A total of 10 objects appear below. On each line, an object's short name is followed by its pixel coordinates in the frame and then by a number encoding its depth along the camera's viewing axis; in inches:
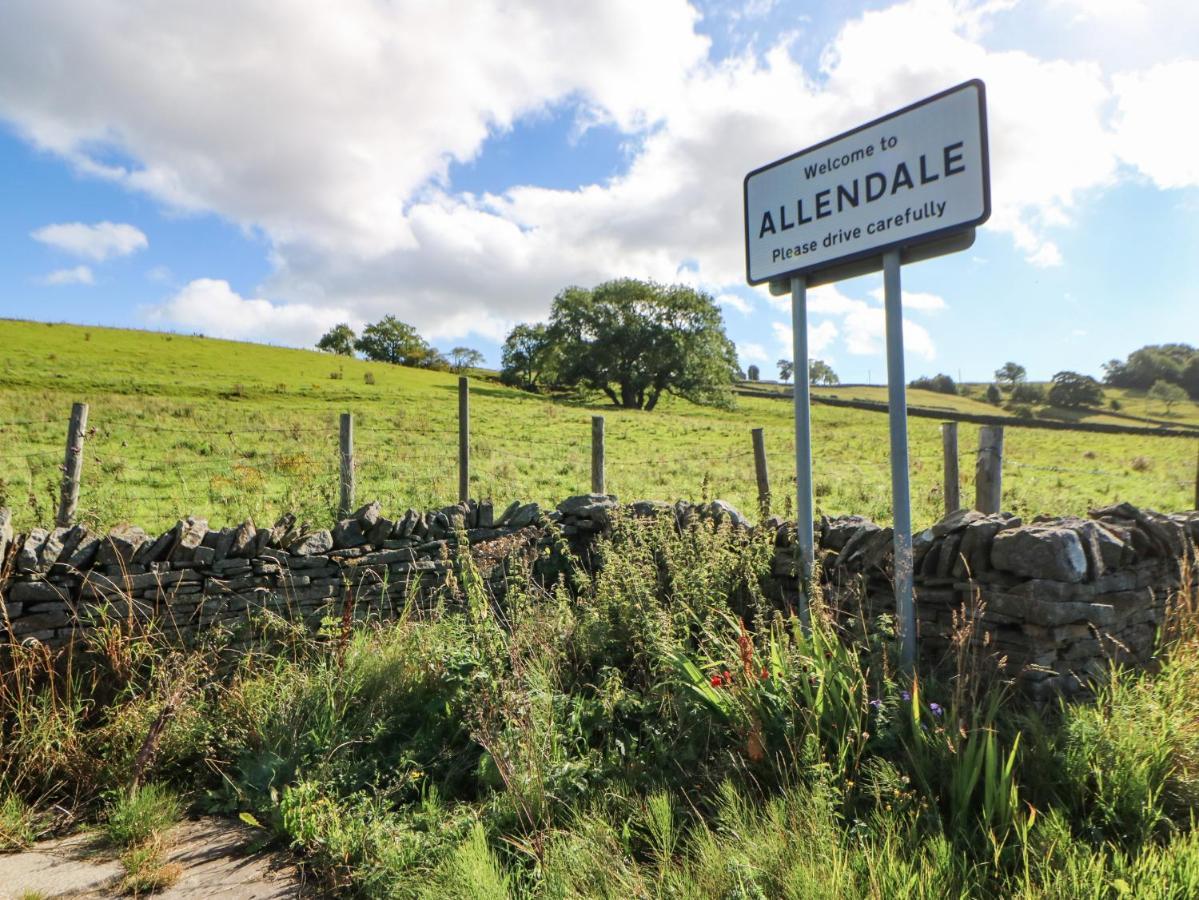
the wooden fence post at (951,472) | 239.9
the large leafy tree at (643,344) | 1930.4
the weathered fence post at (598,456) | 321.7
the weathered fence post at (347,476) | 326.0
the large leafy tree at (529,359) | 2028.8
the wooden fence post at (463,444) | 350.0
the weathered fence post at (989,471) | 217.0
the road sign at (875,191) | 136.9
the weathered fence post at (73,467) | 292.4
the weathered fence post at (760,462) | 309.4
